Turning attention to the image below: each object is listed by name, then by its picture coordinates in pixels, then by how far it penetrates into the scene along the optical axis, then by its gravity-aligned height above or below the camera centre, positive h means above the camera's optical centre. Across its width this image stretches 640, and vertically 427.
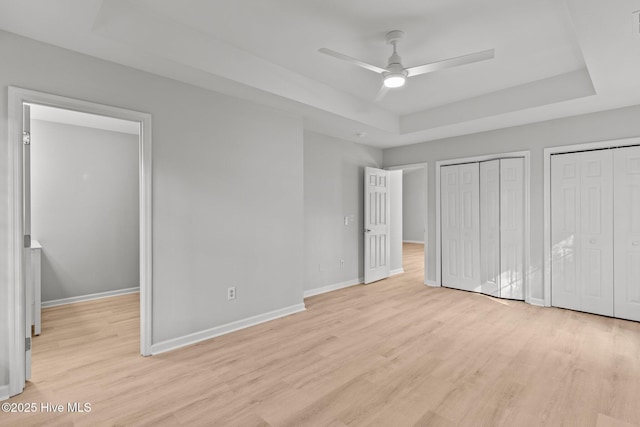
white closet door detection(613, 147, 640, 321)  3.69 -0.22
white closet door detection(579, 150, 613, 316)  3.85 -0.22
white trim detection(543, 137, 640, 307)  4.28 -0.11
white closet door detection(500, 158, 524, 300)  4.54 -0.21
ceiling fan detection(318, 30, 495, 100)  2.51 +1.27
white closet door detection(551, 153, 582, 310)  4.08 -0.23
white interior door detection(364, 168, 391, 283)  5.62 -0.21
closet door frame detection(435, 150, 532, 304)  4.45 -0.10
